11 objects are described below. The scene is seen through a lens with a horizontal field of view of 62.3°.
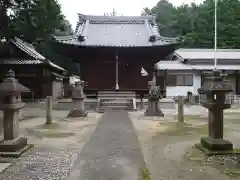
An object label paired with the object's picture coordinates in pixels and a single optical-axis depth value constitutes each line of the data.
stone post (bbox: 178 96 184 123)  9.01
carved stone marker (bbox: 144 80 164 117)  10.80
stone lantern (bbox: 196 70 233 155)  4.83
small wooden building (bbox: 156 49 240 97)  22.05
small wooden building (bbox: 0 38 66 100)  18.19
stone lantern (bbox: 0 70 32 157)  4.77
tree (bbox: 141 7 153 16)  50.01
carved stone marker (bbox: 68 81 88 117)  10.55
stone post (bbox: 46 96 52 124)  8.61
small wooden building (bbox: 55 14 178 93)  15.05
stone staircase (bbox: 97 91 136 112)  13.53
